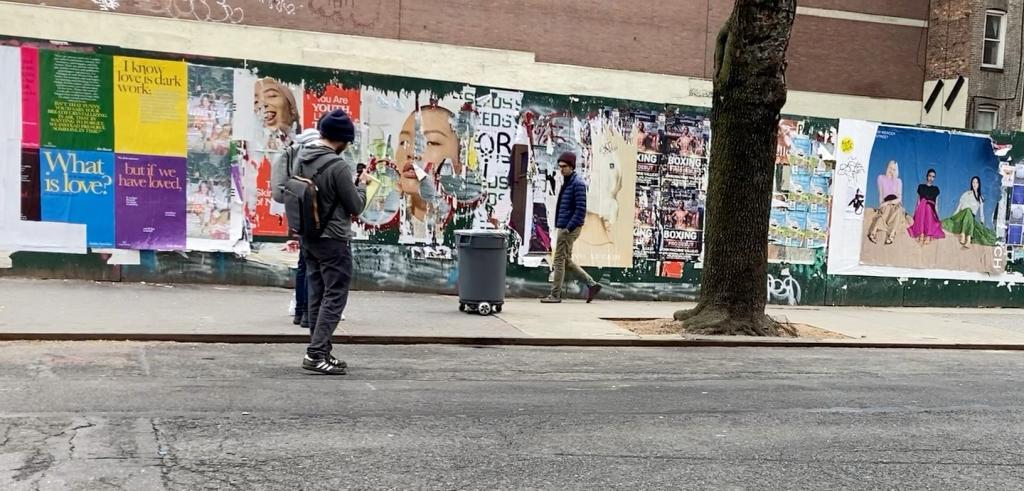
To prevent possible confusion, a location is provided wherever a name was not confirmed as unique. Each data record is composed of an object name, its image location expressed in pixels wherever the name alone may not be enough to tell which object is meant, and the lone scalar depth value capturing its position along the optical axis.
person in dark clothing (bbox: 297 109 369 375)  6.54
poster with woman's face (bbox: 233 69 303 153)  11.06
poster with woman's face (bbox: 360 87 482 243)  11.57
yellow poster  10.62
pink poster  10.30
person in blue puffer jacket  11.27
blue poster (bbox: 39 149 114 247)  10.48
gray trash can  10.14
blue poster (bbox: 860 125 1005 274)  13.73
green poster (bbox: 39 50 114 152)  10.41
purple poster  10.71
